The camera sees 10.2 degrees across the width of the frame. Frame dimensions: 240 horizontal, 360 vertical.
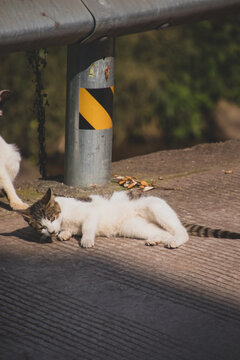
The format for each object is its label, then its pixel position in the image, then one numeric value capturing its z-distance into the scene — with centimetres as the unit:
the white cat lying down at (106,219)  966
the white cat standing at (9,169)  1131
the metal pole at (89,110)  1163
